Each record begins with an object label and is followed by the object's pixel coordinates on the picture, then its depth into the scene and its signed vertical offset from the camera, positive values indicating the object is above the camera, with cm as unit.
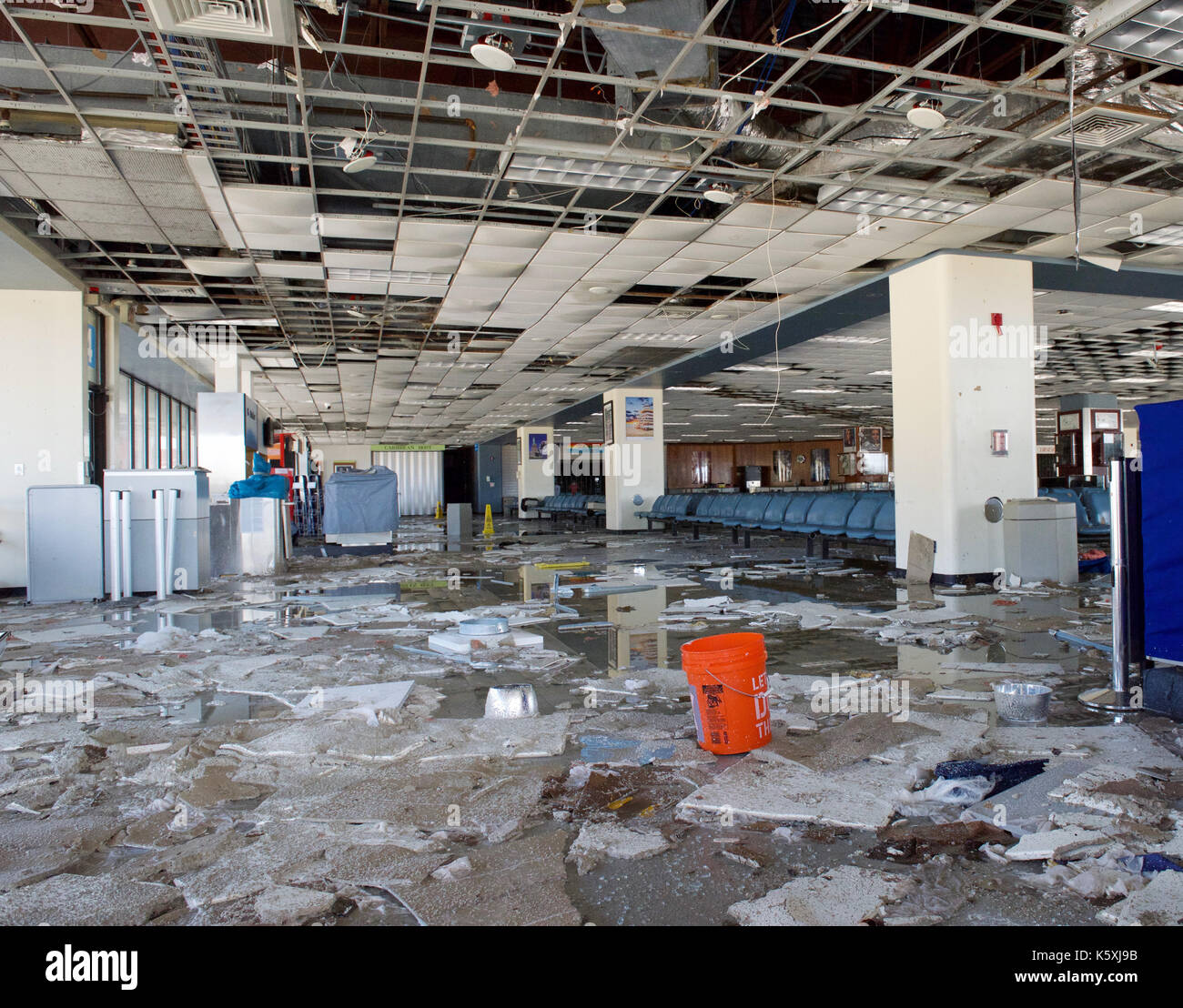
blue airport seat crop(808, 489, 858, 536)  1028 -22
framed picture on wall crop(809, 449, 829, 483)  3906 +163
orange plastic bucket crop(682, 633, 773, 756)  271 -72
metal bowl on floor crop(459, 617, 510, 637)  525 -87
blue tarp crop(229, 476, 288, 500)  1044 +30
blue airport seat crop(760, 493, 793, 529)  1178 -23
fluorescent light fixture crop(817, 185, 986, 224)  719 +283
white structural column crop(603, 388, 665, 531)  1842 +124
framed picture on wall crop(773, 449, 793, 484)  3980 +168
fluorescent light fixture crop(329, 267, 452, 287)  944 +293
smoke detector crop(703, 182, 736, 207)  700 +284
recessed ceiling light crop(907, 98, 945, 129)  553 +280
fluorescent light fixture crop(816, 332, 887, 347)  1334 +278
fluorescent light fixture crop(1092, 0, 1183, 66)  448 +282
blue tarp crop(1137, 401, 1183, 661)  318 -15
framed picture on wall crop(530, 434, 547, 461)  2917 +217
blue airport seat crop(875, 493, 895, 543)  942 -34
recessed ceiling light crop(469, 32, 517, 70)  476 +286
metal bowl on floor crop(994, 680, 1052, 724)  307 -86
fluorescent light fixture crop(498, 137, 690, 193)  617 +290
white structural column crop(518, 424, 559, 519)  2909 +155
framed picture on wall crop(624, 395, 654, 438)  1844 +209
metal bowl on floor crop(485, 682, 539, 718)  333 -88
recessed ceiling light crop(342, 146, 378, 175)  595 +272
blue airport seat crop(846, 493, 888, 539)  976 -27
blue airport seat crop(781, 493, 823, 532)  1105 -24
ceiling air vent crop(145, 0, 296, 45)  441 +292
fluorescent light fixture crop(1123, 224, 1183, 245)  806 +277
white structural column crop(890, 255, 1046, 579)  838 +102
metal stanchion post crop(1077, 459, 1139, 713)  331 -44
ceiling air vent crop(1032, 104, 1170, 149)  553 +277
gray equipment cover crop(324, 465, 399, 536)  1362 +6
